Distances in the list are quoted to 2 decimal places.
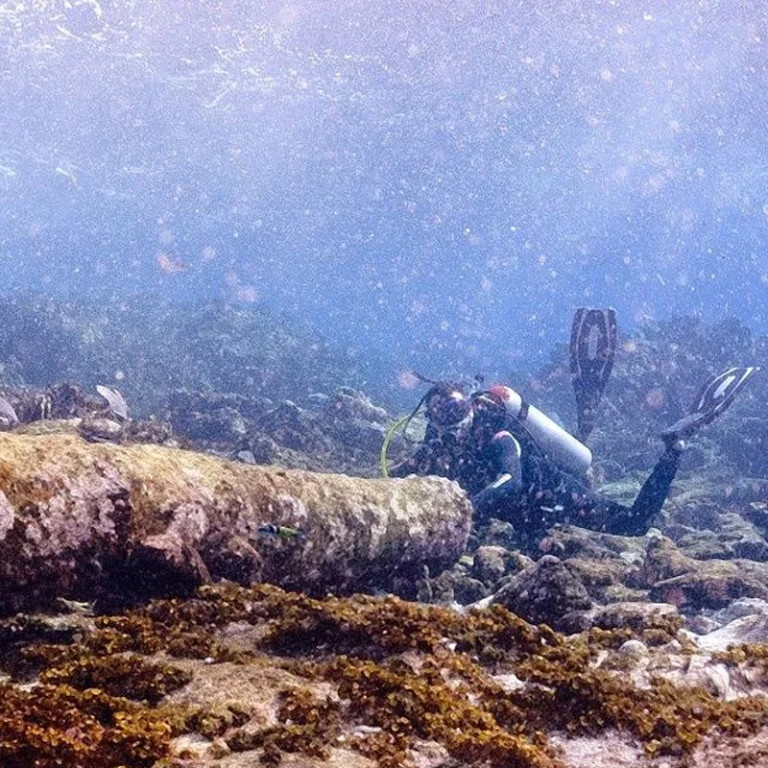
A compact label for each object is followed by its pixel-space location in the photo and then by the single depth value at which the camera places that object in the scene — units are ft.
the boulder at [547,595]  17.92
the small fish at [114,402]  39.09
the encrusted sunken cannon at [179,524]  13.08
